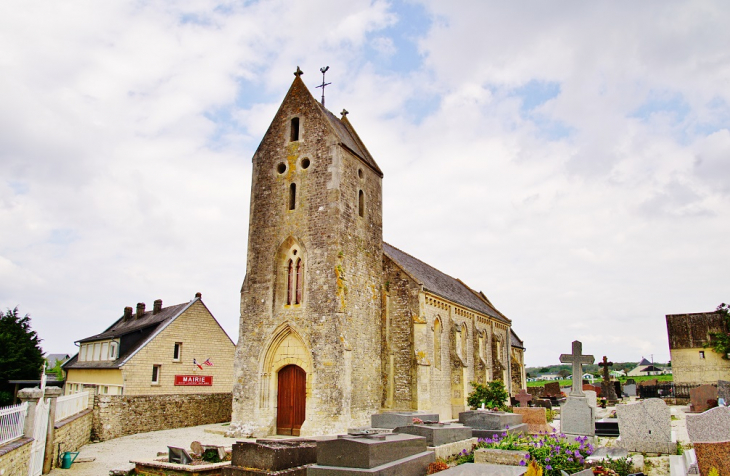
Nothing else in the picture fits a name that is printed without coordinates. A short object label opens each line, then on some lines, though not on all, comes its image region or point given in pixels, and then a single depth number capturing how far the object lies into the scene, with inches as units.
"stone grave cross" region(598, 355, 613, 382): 1374.3
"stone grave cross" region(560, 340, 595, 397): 653.9
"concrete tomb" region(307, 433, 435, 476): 376.8
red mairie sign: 1197.8
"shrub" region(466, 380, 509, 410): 951.6
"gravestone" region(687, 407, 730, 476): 442.9
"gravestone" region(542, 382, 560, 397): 1494.8
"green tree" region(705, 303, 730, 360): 1556.3
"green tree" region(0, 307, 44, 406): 1216.2
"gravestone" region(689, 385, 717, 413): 1024.4
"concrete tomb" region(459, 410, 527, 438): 596.4
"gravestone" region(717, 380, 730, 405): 1017.5
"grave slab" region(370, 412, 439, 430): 643.6
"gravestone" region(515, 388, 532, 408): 1047.6
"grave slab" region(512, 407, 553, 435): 698.8
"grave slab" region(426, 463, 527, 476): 347.9
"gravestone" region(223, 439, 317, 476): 404.2
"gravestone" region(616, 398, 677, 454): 502.6
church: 813.2
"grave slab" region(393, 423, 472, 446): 515.2
